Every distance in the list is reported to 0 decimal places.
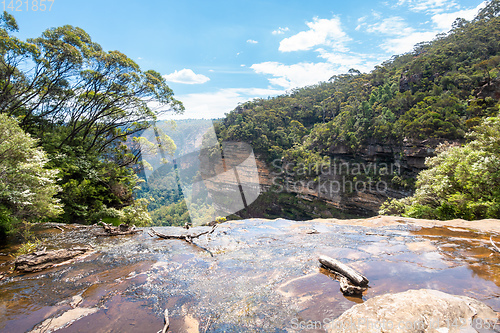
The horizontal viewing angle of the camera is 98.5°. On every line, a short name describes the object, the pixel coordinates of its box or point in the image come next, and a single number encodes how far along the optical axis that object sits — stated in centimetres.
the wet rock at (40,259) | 405
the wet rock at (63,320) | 255
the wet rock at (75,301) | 304
